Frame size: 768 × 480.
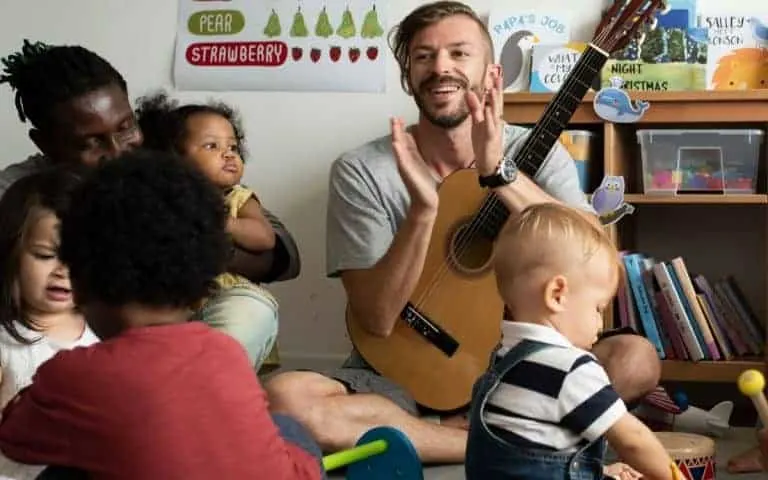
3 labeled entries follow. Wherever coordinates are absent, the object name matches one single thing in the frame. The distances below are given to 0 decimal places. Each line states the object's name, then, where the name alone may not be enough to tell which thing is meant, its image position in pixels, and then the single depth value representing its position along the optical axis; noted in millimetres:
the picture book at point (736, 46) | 3706
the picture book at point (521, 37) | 3848
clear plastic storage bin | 3618
